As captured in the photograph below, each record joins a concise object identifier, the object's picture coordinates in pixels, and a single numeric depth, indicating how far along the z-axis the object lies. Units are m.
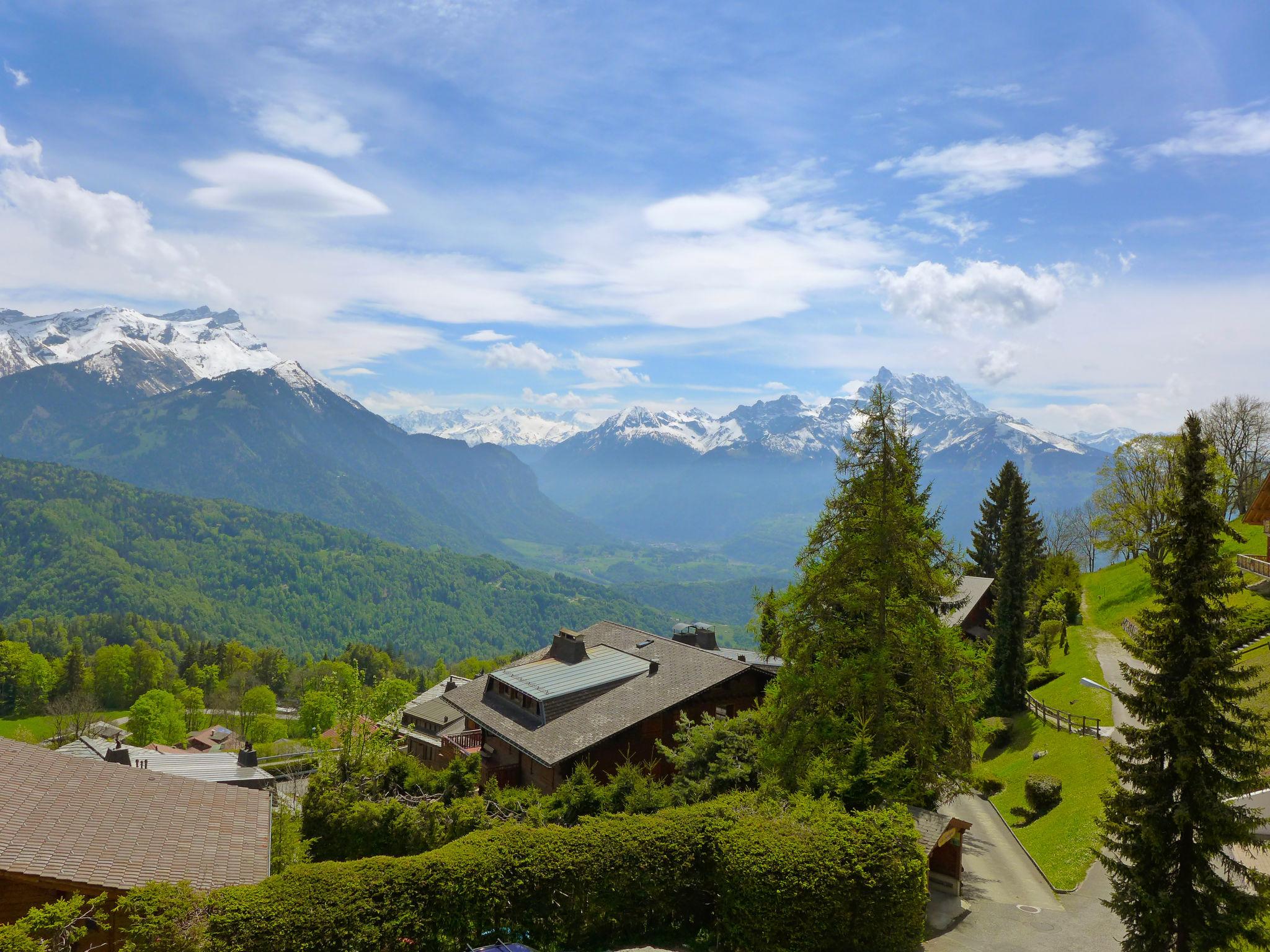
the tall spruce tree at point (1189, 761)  16.77
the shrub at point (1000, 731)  45.09
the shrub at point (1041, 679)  53.53
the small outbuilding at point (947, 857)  24.89
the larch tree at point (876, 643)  24.14
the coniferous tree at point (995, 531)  70.69
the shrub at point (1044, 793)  33.84
